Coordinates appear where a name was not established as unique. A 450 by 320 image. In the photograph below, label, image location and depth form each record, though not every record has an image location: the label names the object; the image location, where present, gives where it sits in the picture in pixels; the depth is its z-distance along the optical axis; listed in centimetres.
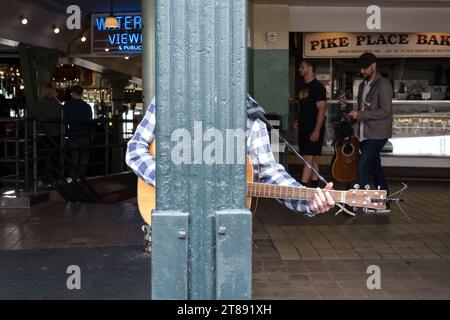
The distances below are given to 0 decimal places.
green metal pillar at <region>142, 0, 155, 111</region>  606
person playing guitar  293
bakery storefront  1159
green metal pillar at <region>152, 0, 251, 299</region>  218
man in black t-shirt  890
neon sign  1285
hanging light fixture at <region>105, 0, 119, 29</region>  1237
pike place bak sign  1195
